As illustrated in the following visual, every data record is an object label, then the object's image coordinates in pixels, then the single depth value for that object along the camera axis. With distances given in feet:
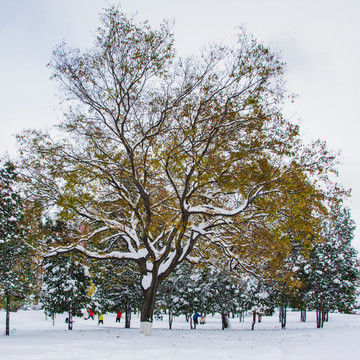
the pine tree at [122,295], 99.96
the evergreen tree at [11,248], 71.36
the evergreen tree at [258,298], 122.21
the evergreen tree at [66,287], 100.07
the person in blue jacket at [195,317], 119.15
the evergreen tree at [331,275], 124.36
